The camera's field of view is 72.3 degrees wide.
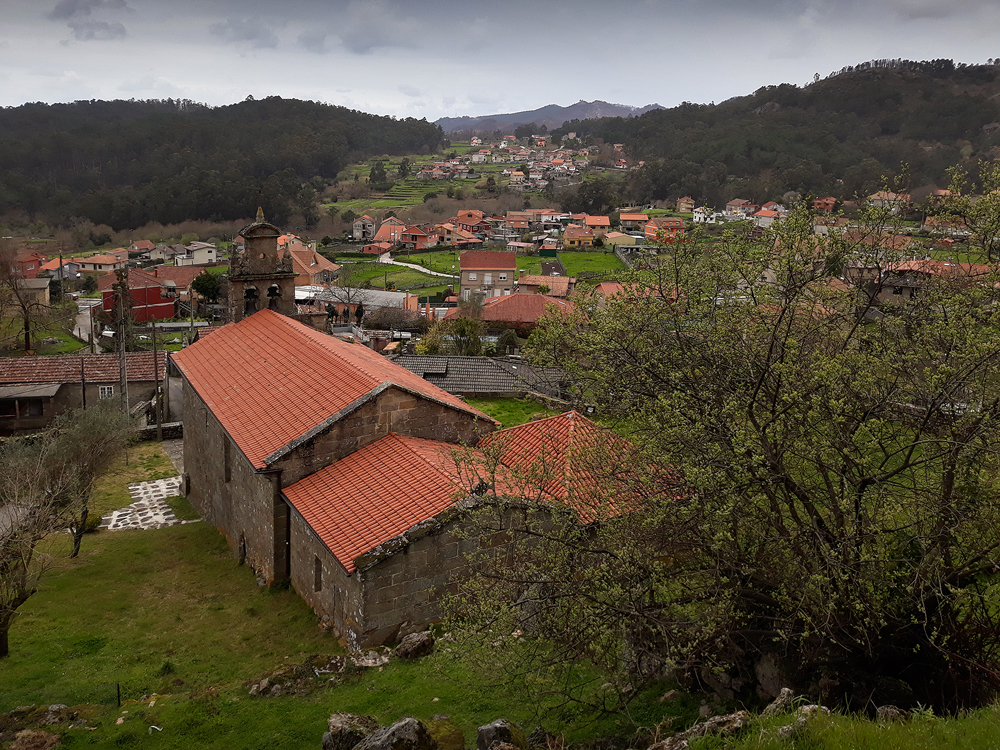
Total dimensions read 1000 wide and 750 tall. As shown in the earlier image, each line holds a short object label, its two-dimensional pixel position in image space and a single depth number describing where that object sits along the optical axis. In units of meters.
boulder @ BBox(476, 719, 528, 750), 9.05
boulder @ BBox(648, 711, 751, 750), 7.57
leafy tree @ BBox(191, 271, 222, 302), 71.69
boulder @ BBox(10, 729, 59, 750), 10.34
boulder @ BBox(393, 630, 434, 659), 12.97
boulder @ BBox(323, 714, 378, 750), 9.42
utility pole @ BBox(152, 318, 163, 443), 32.00
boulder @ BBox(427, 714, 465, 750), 9.59
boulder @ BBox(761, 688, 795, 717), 7.91
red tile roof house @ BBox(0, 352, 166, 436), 33.75
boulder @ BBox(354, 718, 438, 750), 8.72
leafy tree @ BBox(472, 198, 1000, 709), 8.77
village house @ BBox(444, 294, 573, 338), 53.72
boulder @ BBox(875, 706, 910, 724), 7.68
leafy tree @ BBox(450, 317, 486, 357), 46.75
